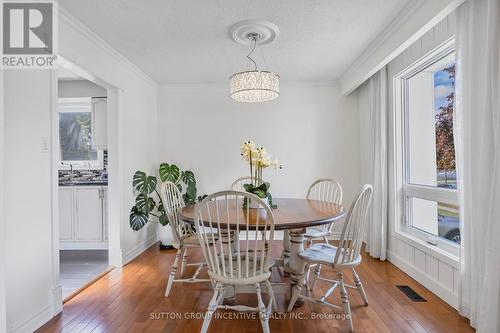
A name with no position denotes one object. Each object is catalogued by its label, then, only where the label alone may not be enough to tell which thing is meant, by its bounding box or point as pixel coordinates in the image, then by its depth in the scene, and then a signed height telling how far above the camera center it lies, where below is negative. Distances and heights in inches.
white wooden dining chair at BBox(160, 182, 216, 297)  97.3 -24.2
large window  97.8 +6.2
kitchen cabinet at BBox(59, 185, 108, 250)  147.9 -27.1
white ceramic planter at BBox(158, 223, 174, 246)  151.4 -37.8
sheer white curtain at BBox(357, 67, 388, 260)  132.0 +1.0
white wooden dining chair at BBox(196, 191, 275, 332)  67.7 -25.6
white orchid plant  95.7 +1.7
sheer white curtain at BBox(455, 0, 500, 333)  66.6 +1.8
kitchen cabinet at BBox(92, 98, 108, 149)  155.9 +27.3
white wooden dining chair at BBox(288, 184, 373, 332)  75.7 -25.5
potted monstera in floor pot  138.3 -16.6
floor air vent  94.2 -45.6
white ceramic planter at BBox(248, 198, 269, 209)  95.1 -13.6
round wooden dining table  72.7 -14.9
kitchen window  176.1 +17.2
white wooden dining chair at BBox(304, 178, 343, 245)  107.8 -27.1
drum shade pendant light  99.2 +31.6
